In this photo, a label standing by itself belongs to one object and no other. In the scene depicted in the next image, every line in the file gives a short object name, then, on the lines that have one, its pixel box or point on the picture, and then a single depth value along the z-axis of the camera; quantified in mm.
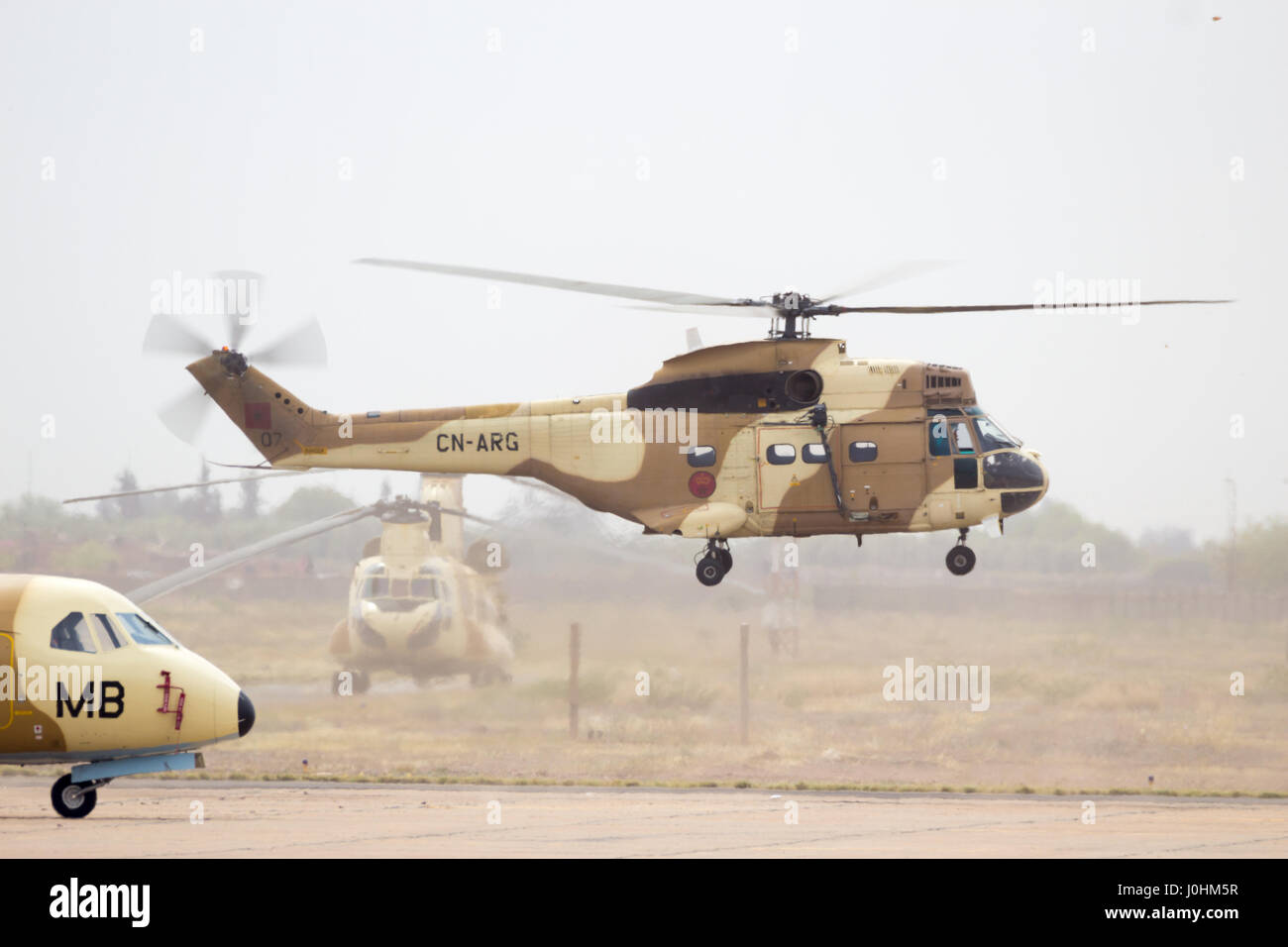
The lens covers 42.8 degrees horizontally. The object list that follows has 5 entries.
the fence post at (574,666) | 40906
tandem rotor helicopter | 41938
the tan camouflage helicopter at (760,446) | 24516
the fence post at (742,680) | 41031
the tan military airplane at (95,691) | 20625
